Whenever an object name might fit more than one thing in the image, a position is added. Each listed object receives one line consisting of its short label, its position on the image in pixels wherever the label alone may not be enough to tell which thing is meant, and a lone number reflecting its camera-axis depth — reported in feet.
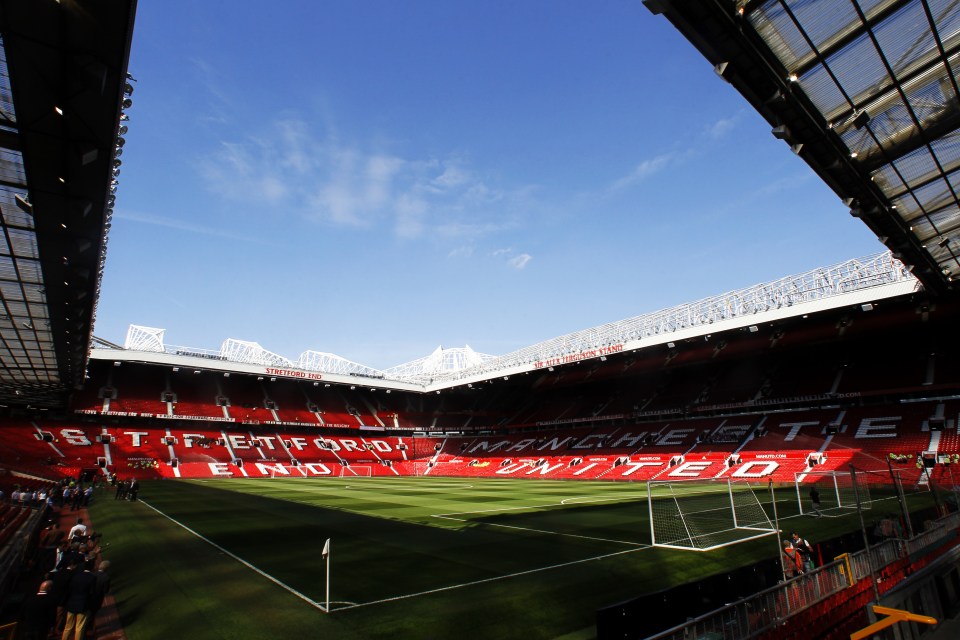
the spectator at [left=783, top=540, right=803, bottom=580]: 31.21
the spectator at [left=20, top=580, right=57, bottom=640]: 23.20
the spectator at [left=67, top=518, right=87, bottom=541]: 39.61
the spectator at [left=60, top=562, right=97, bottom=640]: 24.08
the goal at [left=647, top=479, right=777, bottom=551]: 48.47
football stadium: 27.25
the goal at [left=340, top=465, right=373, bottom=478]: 177.59
